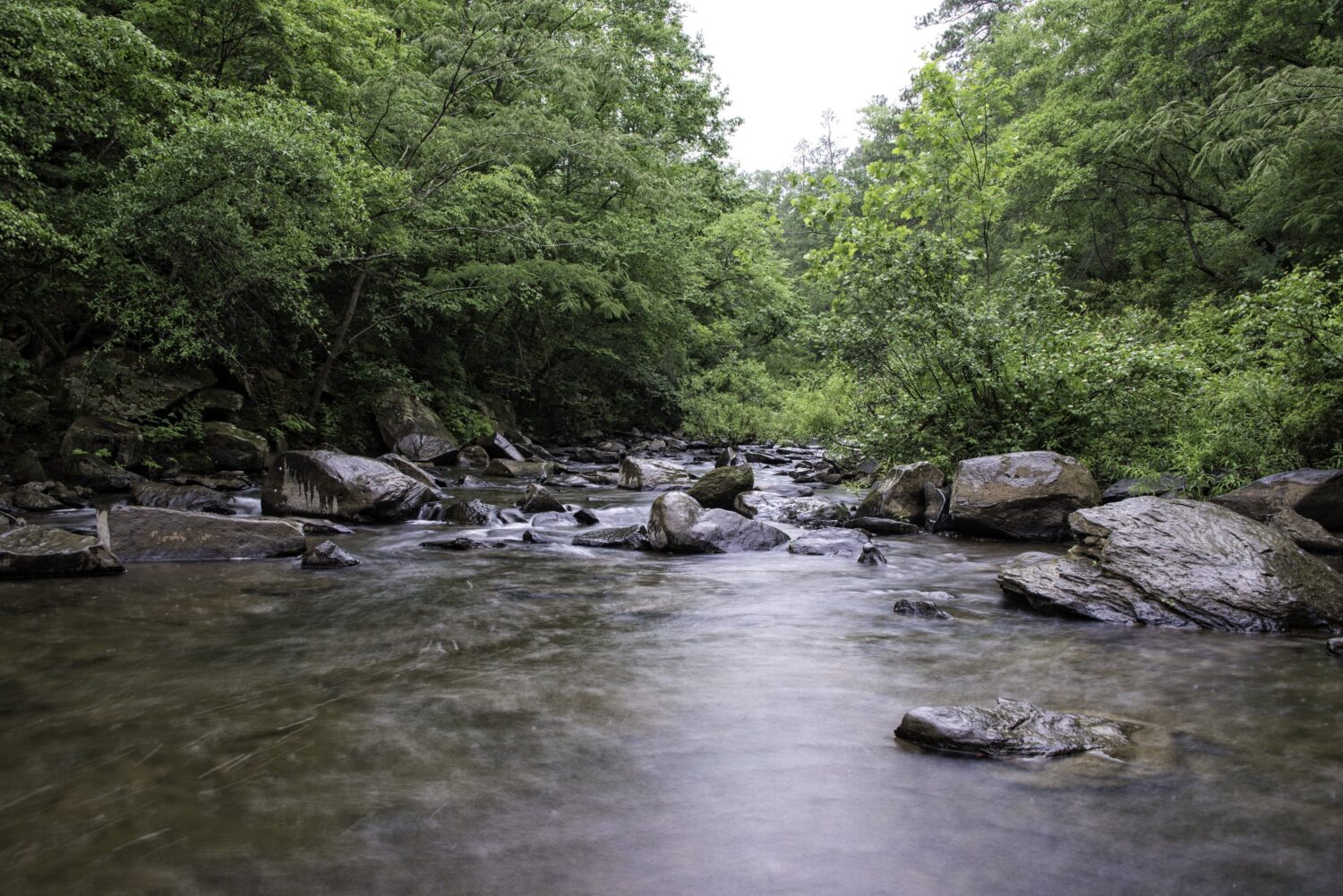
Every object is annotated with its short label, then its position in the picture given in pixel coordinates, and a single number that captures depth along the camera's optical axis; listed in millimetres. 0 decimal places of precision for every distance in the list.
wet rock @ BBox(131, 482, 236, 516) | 9625
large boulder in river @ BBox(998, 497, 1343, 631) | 4891
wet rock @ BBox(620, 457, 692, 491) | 14227
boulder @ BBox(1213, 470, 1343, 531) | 7145
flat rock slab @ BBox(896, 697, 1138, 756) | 3156
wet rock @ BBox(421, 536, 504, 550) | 8266
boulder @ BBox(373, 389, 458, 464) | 16609
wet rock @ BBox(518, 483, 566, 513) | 10539
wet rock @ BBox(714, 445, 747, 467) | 17047
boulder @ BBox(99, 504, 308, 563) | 7102
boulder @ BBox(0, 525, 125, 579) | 6113
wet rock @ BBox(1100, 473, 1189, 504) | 8375
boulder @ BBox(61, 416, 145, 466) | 11234
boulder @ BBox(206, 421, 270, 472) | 12758
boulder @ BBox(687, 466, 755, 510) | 11000
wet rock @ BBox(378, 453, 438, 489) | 11559
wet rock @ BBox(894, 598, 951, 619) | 5566
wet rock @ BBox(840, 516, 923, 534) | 9469
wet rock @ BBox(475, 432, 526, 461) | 18016
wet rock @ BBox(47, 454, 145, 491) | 10766
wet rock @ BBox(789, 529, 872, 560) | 8164
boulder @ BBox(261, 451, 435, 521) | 9656
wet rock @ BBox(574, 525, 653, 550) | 8594
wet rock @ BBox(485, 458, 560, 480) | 15578
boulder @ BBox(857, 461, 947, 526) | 9891
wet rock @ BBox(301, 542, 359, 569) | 7043
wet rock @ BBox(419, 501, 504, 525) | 9930
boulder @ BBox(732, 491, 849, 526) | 10234
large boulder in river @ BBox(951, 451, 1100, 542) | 8391
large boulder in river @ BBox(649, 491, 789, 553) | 8391
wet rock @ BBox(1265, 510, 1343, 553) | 6582
